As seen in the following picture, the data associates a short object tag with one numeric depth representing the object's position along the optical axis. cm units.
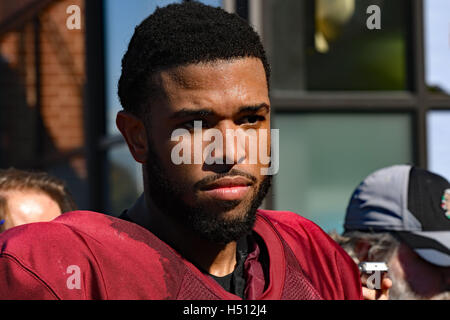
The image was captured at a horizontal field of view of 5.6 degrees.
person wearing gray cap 465
